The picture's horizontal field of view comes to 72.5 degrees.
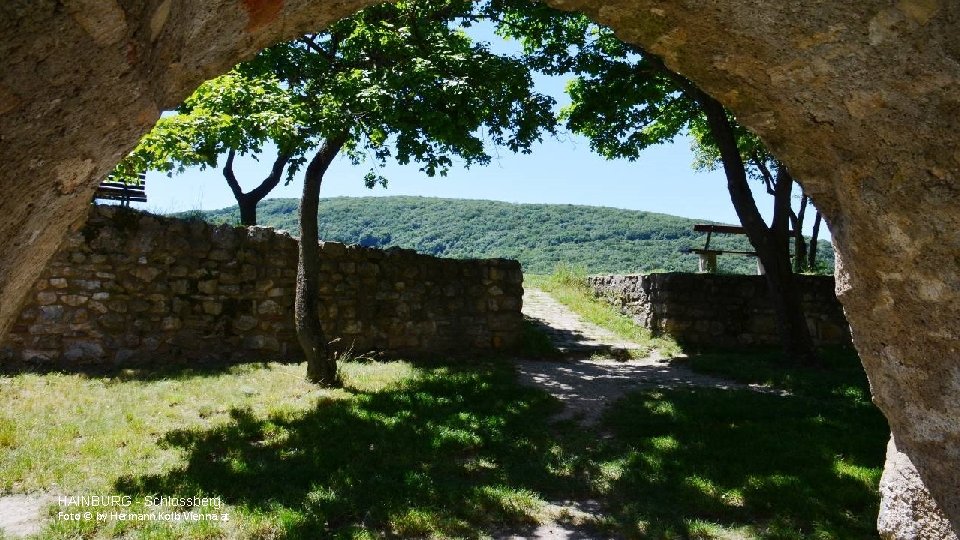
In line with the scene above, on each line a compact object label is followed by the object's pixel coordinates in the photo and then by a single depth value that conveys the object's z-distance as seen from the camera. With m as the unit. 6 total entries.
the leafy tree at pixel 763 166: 12.79
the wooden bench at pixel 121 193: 10.36
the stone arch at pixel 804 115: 1.30
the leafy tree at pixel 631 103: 9.36
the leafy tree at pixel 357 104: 6.08
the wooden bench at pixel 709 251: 15.43
